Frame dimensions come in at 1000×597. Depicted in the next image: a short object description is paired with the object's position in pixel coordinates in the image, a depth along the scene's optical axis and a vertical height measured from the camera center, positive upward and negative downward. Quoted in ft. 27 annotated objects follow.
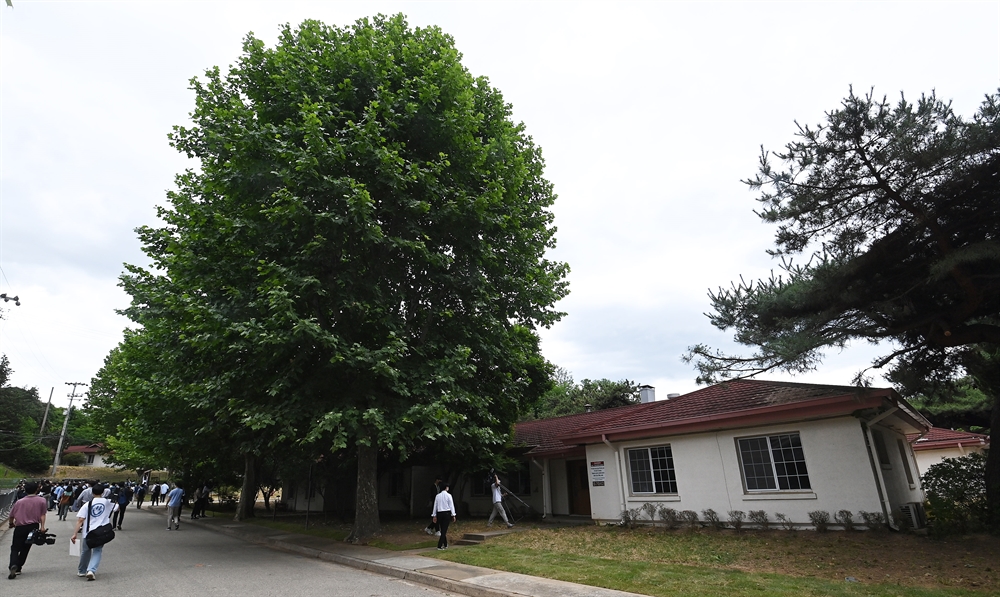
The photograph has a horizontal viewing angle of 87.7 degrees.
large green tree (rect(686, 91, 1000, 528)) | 29.43 +13.76
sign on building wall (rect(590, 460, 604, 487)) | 54.44 +0.35
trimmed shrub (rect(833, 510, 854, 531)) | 38.17 -3.58
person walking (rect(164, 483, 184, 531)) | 64.44 -1.51
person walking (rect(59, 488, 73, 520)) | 84.80 -1.28
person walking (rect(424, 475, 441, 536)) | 47.62 -4.17
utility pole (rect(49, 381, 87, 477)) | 175.25 +23.04
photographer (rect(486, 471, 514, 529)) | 53.01 -1.75
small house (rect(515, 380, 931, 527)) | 39.47 +1.58
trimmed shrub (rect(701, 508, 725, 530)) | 44.42 -3.73
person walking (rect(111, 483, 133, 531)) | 64.28 -1.35
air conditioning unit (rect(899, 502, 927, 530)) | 38.51 -3.61
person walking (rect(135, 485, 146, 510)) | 116.30 -0.60
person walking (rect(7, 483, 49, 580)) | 31.27 -1.53
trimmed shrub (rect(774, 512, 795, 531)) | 40.86 -3.89
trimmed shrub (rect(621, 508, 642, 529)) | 49.49 -3.77
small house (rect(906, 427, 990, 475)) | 71.67 +2.58
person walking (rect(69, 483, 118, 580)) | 30.35 -1.53
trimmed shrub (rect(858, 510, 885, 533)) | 37.07 -3.64
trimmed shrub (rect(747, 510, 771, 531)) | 41.91 -3.70
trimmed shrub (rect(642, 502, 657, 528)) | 48.75 -3.17
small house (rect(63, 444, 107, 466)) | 255.09 +19.25
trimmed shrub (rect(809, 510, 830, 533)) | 38.99 -3.61
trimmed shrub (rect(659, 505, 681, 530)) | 46.75 -3.76
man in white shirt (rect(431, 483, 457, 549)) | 40.81 -2.18
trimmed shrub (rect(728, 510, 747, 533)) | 43.01 -3.68
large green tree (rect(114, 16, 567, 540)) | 37.04 +17.98
